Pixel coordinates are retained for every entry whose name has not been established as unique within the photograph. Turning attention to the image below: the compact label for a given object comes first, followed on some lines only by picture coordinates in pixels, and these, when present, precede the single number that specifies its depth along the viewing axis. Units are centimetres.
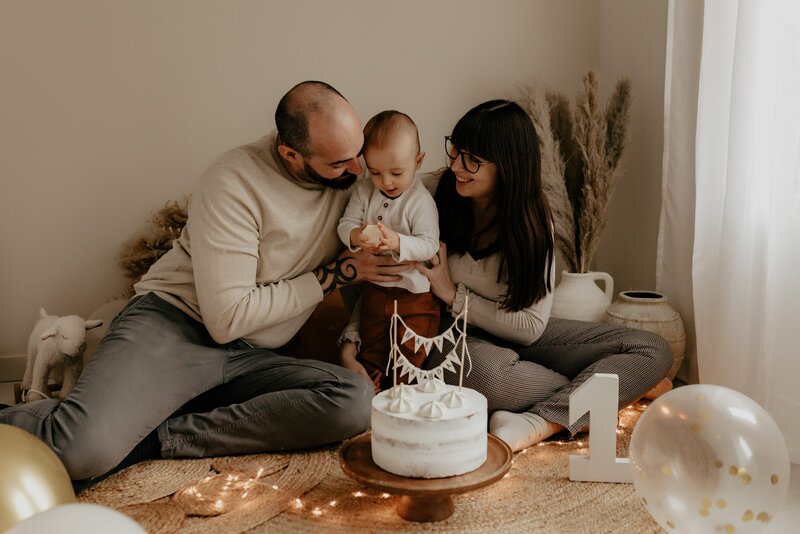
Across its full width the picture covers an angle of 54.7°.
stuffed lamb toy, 243
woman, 209
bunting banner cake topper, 176
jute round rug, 161
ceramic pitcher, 270
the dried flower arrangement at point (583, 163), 271
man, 193
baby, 198
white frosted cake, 150
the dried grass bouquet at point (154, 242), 270
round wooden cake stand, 148
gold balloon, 121
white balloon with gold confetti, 133
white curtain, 199
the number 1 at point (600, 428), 176
